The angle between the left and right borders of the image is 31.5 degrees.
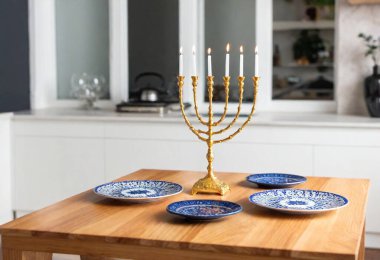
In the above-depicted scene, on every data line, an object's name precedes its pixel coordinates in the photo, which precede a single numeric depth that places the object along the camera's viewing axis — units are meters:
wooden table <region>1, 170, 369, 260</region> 1.68
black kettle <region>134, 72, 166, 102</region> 4.65
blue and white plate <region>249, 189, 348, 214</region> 1.98
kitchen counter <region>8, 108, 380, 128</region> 3.83
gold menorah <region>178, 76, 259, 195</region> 2.26
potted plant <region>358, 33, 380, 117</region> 4.03
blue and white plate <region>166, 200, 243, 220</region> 1.92
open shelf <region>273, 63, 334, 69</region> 4.50
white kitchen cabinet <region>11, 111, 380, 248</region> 3.82
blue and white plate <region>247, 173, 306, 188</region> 2.37
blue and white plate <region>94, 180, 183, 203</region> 2.16
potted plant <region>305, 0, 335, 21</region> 4.45
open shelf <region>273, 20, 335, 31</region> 4.47
